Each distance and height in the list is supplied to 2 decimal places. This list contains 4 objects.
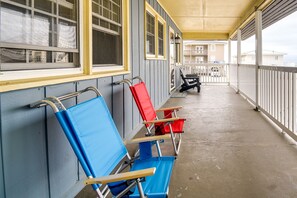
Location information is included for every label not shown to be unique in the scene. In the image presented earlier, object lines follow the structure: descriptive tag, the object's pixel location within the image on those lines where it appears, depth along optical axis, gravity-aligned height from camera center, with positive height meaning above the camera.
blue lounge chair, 1.57 -0.44
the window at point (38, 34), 1.62 +0.34
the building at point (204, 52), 31.05 +3.58
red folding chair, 3.15 -0.34
